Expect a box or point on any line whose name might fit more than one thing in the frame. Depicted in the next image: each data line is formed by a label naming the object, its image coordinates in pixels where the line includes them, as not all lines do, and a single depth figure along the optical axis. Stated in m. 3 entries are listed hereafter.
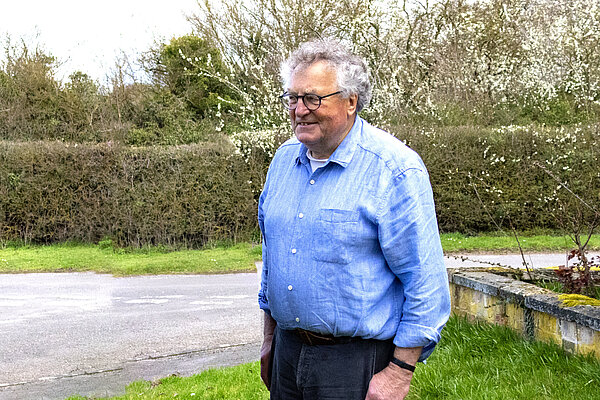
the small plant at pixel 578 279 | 4.99
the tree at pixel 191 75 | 20.45
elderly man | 2.34
